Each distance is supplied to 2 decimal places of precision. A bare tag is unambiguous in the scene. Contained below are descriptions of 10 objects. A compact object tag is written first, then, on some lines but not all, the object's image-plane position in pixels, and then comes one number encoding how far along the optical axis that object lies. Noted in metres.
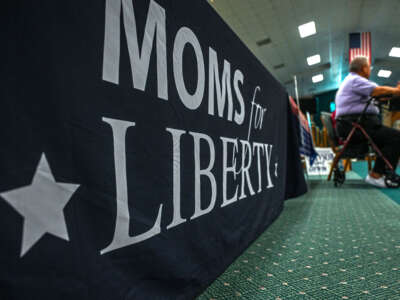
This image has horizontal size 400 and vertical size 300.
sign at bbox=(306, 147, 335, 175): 3.31
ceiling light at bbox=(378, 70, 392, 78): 11.56
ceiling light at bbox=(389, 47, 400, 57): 9.48
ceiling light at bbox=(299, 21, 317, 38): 7.58
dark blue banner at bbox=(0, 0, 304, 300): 0.26
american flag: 8.60
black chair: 2.36
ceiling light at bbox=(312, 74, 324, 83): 12.50
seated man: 2.16
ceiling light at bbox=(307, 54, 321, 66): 10.10
